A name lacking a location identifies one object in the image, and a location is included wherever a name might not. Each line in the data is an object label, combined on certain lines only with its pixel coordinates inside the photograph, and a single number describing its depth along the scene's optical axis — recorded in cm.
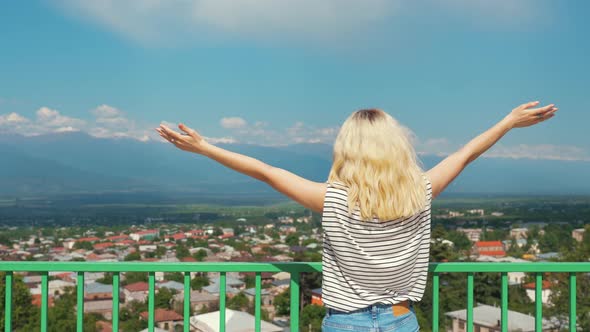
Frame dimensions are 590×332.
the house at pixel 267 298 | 2362
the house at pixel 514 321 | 1039
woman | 161
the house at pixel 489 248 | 4362
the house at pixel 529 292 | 2375
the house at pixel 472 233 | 5251
